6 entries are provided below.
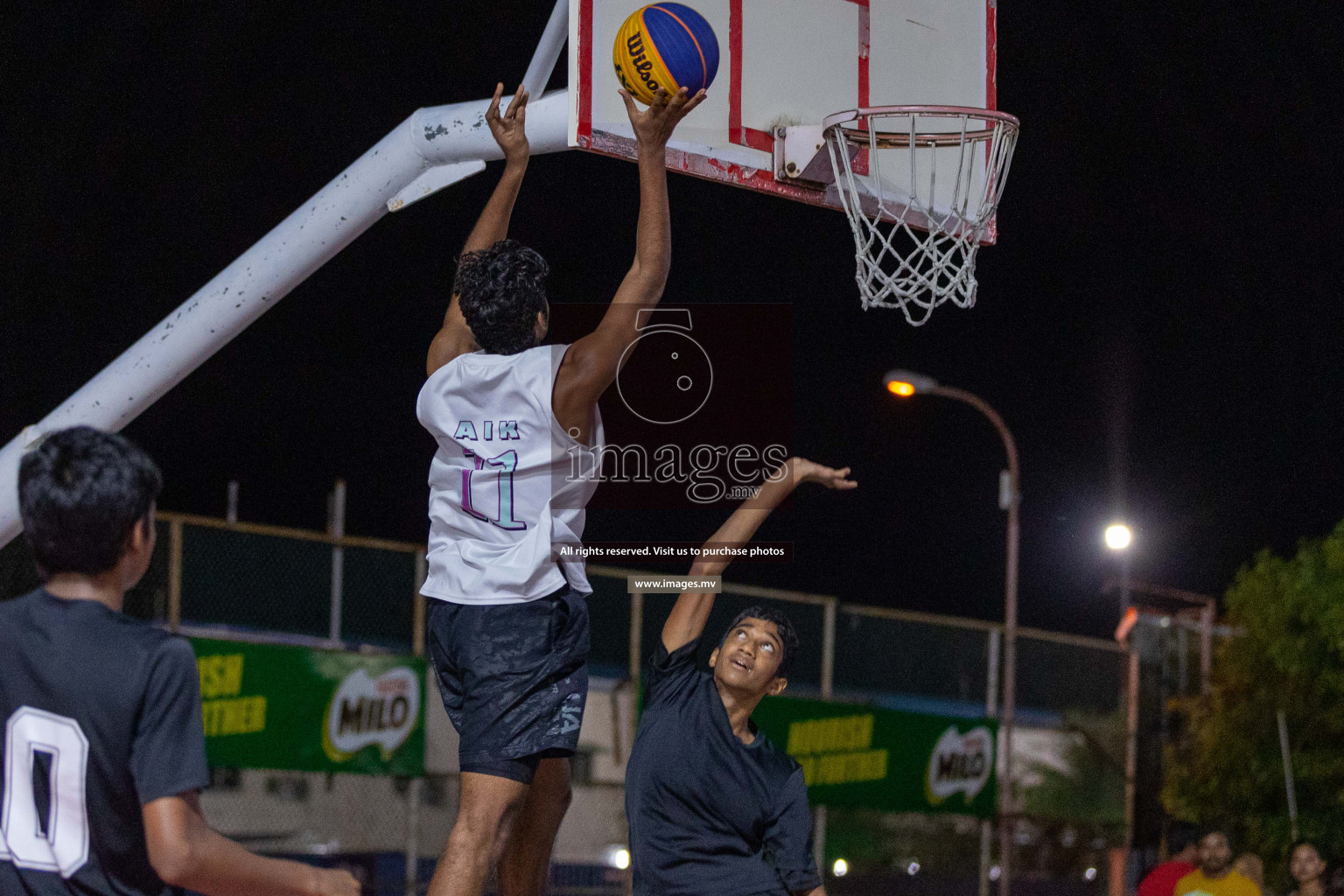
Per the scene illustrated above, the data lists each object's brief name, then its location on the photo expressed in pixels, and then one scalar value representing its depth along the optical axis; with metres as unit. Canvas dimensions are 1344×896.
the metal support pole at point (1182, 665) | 22.72
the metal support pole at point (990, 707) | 17.81
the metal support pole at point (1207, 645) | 22.80
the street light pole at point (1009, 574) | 17.88
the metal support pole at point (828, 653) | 16.72
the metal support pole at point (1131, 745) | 20.61
